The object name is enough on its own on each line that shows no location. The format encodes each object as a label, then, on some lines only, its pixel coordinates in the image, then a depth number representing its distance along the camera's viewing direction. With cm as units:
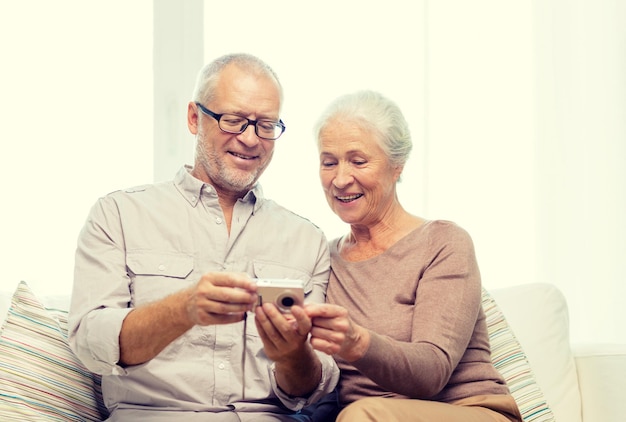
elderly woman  157
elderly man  158
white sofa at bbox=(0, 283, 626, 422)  183
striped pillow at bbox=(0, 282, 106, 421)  180
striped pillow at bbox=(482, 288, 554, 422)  207
